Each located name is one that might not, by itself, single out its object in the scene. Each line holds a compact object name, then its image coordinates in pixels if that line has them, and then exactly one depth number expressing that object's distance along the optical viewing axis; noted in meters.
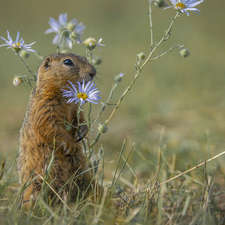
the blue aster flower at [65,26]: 6.07
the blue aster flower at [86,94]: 4.67
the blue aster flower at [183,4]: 4.76
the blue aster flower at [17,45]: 4.99
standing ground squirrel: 5.52
